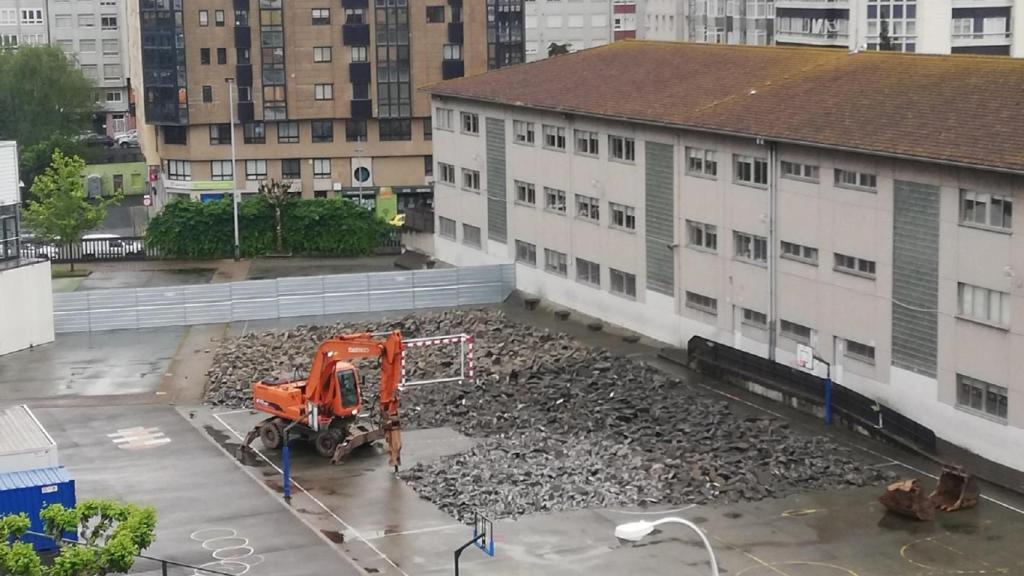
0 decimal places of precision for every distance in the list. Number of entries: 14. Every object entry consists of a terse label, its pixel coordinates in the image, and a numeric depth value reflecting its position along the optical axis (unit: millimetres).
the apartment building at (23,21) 153500
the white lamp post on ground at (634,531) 25766
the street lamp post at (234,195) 88812
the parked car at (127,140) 147250
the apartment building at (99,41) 154500
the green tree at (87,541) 33875
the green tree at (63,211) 86562
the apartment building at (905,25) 101938
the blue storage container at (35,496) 39938
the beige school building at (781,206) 48844
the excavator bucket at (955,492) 43562
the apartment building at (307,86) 102438
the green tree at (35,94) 130125
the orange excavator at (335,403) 48688
